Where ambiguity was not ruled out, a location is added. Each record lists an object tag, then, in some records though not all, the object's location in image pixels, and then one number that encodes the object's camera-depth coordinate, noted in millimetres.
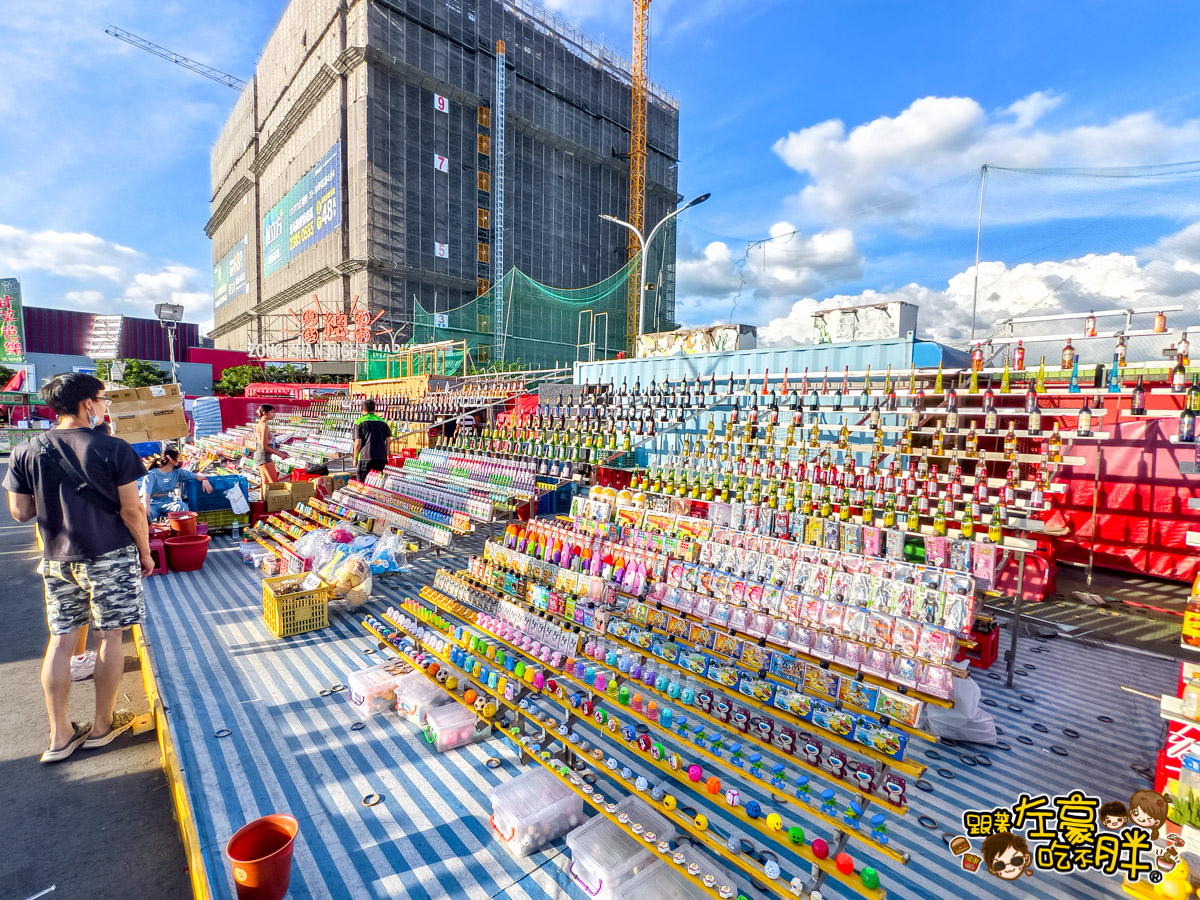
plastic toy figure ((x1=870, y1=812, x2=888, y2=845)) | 2307
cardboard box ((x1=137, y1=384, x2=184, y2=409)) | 7738
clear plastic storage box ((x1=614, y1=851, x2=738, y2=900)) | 2326
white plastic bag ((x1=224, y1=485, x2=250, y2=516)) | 8484
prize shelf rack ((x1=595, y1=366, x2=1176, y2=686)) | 3914
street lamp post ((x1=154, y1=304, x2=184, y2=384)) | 13581
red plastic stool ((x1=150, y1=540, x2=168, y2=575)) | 6685
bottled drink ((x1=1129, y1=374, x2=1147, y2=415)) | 3465
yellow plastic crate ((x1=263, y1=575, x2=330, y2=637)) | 5129
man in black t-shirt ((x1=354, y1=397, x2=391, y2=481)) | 8469
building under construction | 34062
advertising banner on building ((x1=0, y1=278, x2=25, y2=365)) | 38375
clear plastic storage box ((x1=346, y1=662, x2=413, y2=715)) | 3908
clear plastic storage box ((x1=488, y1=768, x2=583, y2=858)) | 2691
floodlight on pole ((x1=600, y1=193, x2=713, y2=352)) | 11016
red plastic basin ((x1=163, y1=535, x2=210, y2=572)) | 6852
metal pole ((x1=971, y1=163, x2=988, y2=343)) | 8009
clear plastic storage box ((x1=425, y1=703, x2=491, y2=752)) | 3502
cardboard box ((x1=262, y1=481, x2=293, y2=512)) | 9023
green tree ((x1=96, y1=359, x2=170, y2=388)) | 26453
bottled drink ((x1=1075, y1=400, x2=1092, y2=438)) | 3682
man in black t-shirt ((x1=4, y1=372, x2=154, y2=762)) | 3330
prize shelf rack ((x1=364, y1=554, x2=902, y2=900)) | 2363
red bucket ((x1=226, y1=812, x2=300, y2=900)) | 2287
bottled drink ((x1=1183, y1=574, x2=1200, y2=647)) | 2623
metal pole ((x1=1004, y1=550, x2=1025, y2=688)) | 4348
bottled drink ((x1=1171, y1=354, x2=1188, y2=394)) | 3422
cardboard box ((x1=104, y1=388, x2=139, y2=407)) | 7445
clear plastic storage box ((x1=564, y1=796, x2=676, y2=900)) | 2404
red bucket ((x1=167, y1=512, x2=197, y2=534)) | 7195
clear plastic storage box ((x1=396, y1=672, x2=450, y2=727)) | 3773
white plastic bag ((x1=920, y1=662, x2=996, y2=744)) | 3604
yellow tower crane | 45469
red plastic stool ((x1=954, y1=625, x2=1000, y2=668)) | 4680
